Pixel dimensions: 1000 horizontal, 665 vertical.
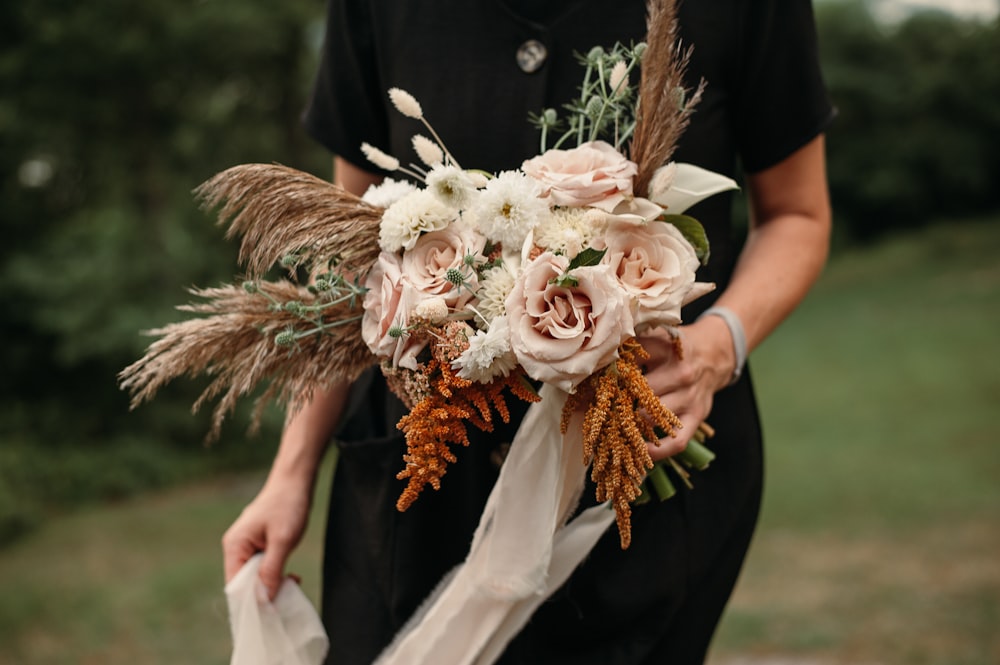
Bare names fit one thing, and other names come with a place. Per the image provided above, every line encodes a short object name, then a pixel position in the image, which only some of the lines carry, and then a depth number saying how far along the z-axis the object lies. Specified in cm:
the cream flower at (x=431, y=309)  133
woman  168
